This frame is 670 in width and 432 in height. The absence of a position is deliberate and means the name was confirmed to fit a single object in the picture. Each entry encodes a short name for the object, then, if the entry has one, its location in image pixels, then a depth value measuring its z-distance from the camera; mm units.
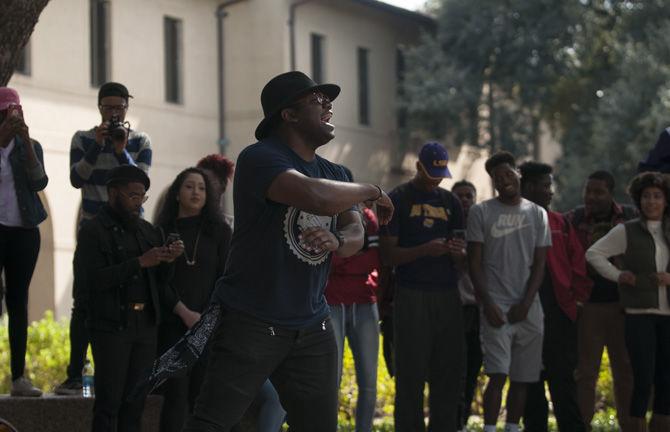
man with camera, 9883
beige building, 24875
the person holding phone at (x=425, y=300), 10227
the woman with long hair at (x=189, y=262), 9406
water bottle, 9969
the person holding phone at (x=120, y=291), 9000
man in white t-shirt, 10633
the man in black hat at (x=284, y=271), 6527
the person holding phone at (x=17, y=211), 9414
